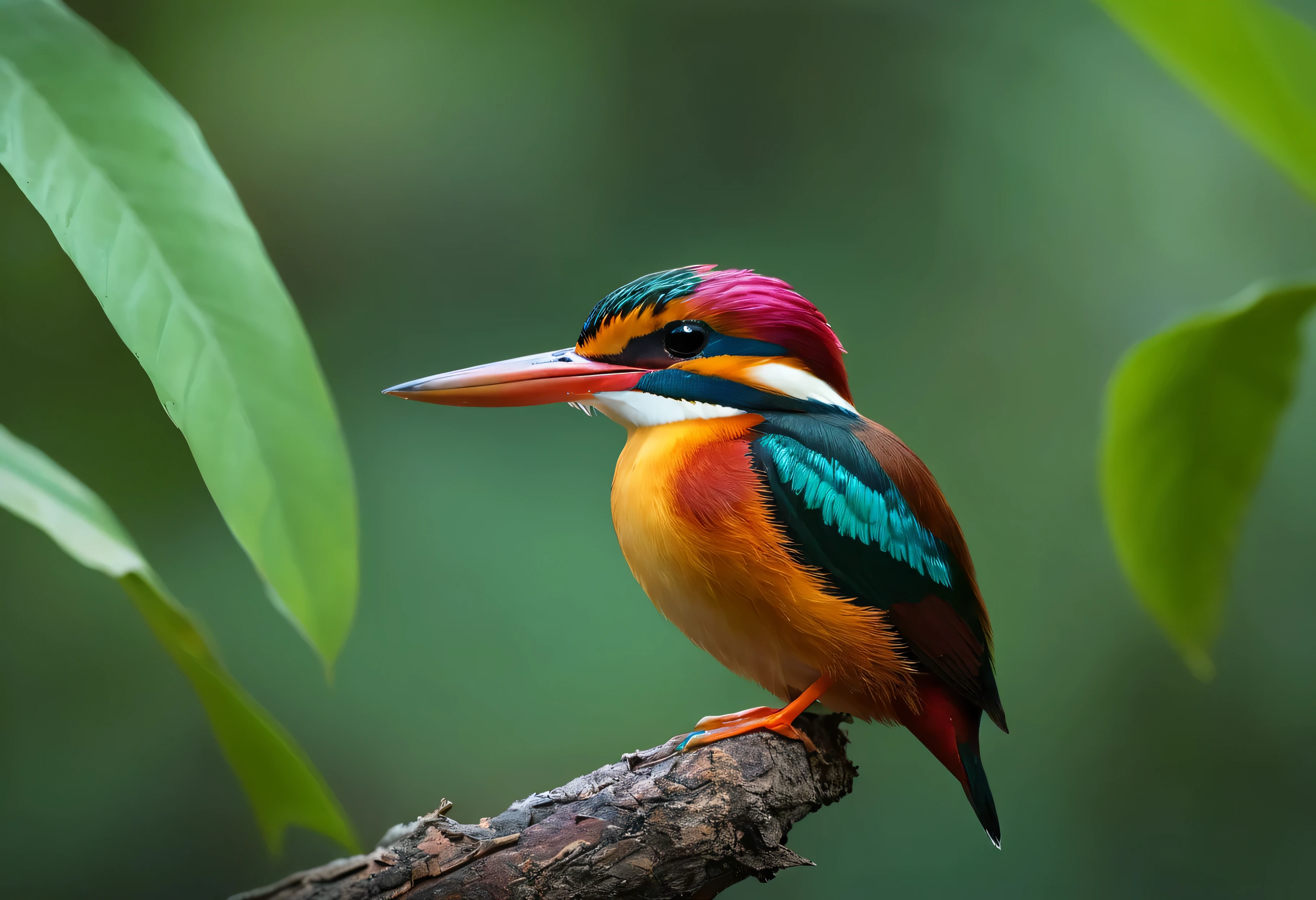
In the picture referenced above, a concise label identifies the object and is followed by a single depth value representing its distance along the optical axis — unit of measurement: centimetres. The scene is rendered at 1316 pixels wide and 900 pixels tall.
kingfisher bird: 247
